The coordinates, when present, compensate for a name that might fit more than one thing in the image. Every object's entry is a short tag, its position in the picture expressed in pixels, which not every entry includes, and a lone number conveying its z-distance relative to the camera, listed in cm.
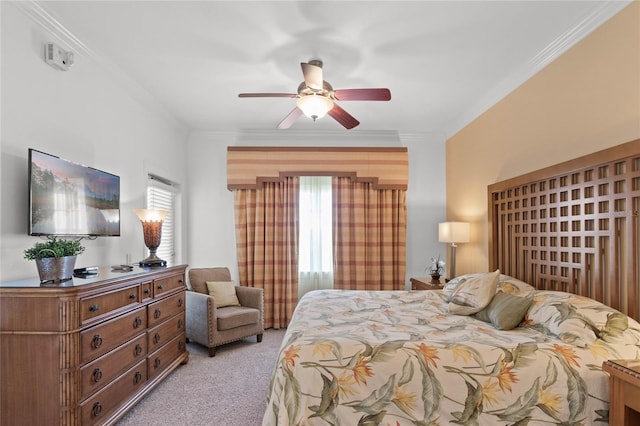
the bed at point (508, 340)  170
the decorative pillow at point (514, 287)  259
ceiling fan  268
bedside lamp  397
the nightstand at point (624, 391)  147
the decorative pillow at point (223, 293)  407
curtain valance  485
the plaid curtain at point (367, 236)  487
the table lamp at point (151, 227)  314
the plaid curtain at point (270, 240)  481
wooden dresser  183
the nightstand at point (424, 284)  389
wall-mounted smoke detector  233
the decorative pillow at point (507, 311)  224
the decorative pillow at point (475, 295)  253
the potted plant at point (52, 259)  191
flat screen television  214
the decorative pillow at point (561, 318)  187
